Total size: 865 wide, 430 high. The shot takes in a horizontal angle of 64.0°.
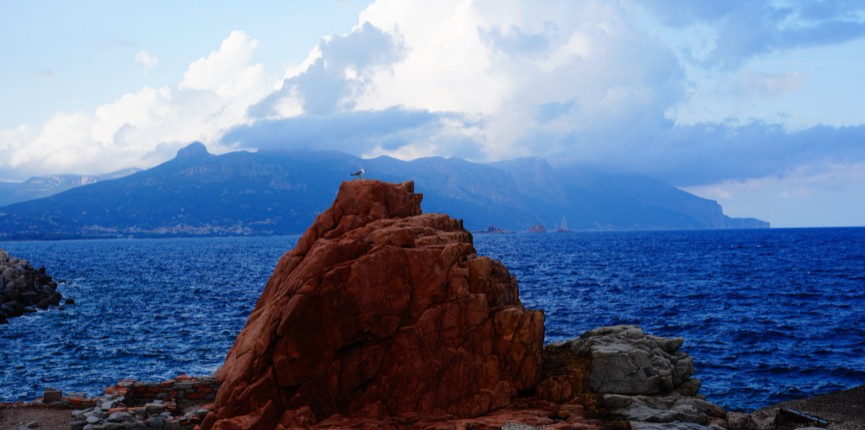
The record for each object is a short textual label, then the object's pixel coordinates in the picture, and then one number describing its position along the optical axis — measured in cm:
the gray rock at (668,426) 2144
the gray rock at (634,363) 2614
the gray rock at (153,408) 2591
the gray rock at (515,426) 2166
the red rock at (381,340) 2339
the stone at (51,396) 2942
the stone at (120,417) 2484
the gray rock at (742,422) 2323
